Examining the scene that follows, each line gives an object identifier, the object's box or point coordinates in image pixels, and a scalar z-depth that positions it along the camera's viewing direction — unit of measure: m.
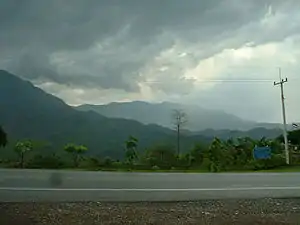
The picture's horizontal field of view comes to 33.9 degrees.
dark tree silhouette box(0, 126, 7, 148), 28.67
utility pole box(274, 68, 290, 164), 36.84
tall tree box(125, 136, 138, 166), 31.48
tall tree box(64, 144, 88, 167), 30.11
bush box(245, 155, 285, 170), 31.94
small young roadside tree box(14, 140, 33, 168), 27.86
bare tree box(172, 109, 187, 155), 41.57
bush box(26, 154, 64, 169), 25.73
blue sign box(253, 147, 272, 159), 32.97
